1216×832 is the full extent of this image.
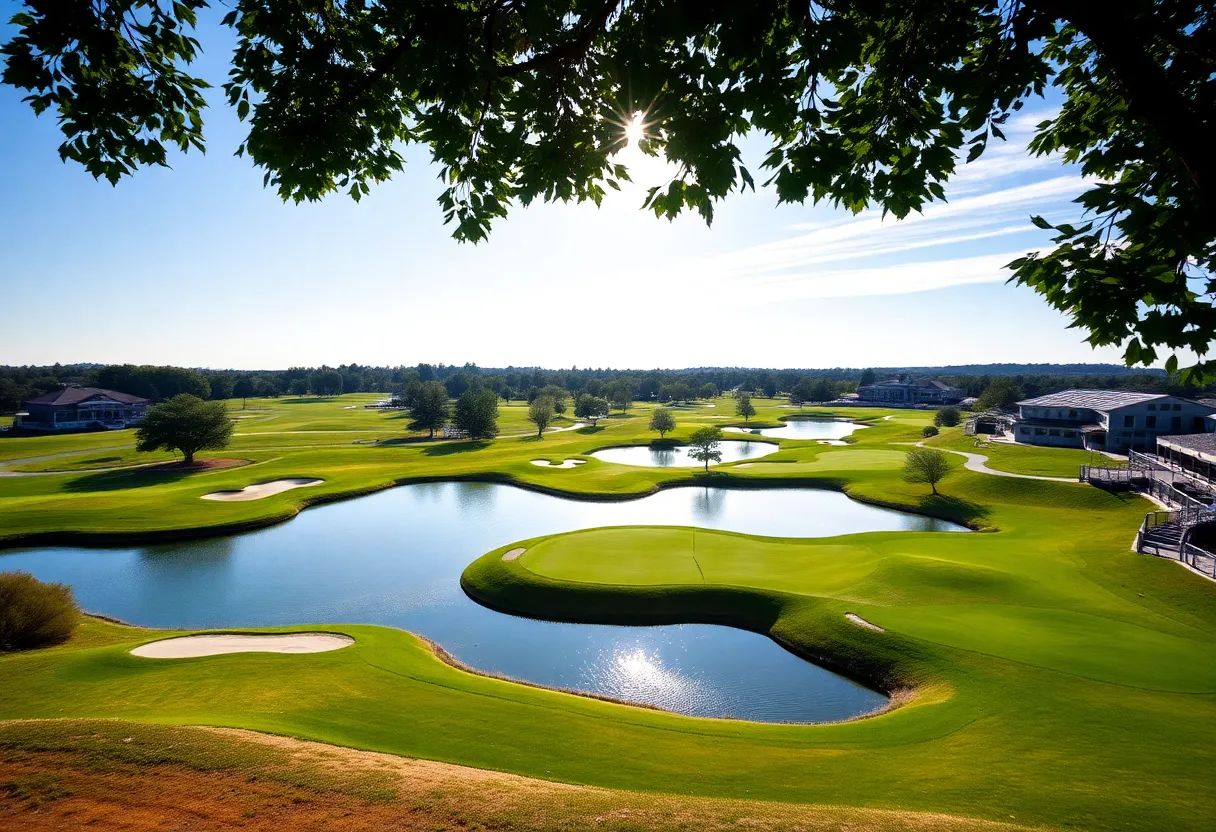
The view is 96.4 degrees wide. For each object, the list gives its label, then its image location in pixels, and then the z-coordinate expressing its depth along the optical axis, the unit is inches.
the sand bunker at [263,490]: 1856.8
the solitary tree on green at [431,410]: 3700.8
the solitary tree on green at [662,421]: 3142.2
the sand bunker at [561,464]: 2487.7
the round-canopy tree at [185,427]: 2310.5
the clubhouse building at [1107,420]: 2062.0
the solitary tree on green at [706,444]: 2213.3
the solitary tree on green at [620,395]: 5492.1
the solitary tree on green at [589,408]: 4050.2
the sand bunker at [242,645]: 772.0
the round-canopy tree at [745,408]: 3841.0
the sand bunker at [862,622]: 848.6
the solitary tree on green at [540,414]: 3563.0
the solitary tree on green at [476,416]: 3373.5
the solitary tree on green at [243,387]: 6786.4
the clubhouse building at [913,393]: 5738.2
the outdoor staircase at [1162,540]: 1083.3
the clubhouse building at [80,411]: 3644.2
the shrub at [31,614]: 746.2
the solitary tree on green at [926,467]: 1754.4
